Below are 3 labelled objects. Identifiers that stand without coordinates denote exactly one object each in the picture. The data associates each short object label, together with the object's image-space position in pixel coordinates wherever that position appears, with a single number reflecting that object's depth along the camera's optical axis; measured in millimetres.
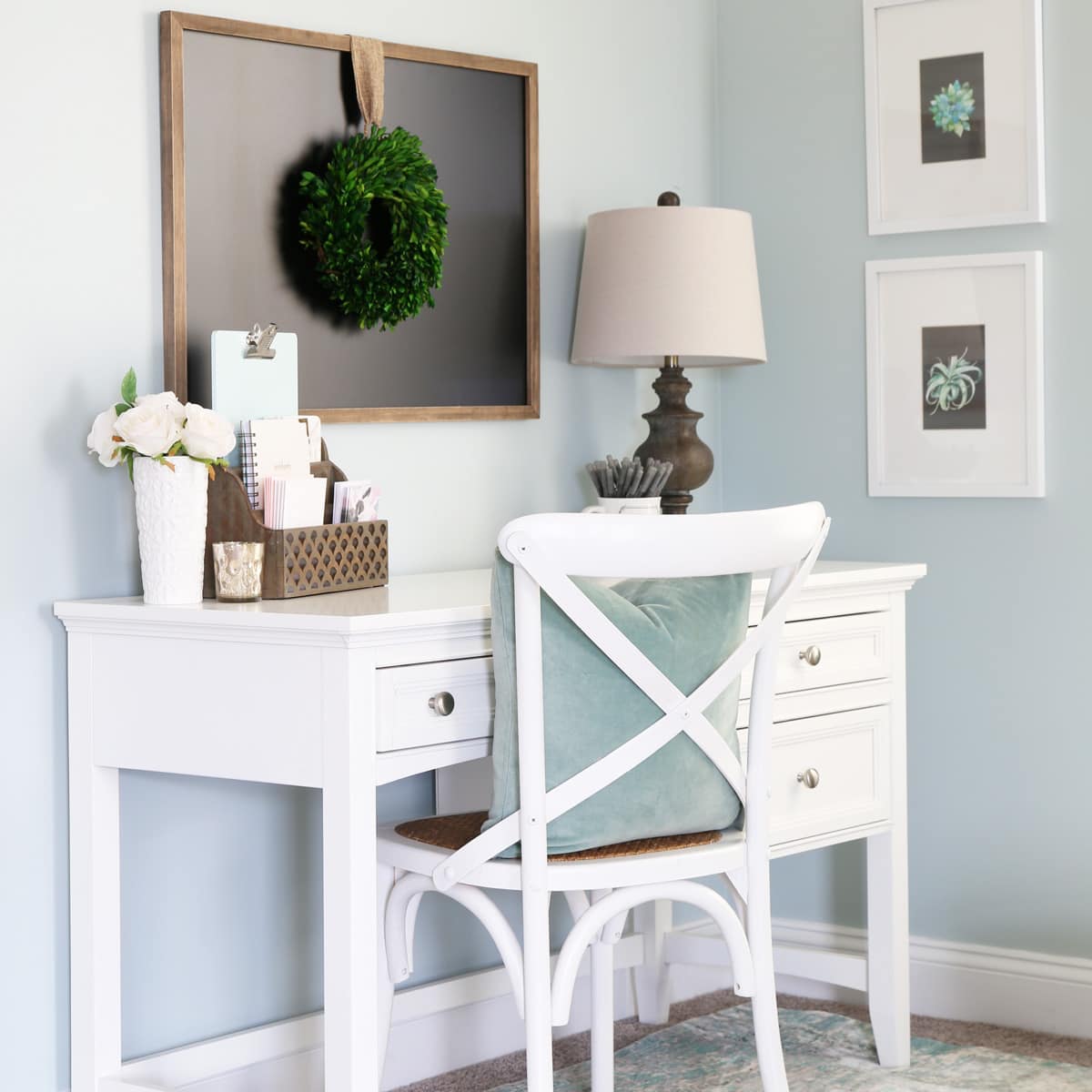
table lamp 2773
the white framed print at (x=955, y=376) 2930
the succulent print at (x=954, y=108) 2980
